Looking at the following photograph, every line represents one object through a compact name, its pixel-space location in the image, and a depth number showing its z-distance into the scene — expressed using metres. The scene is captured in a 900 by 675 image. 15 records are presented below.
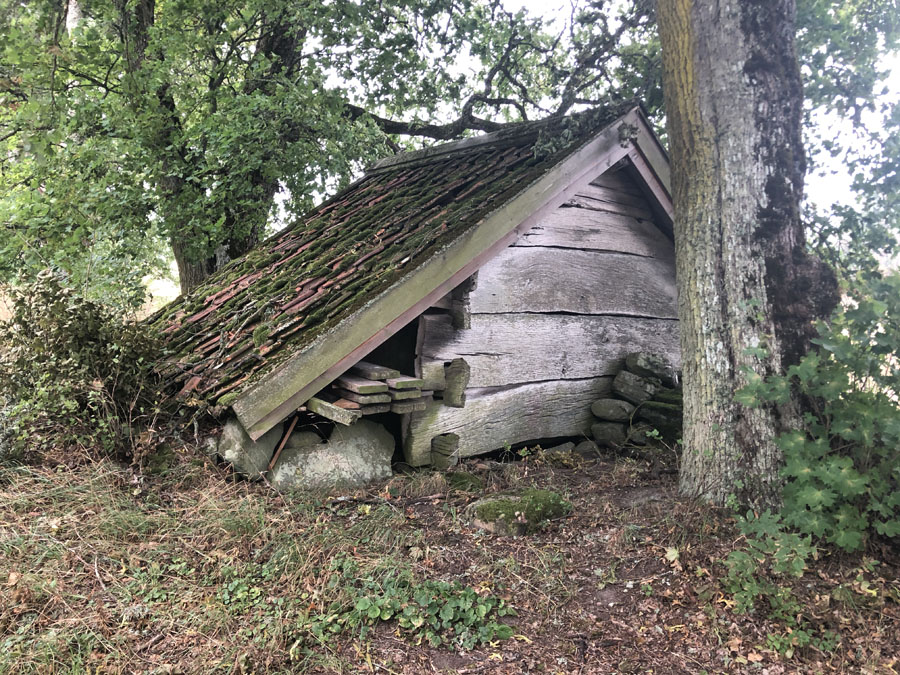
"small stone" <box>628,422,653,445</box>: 5.20
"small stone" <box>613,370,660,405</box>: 5.41
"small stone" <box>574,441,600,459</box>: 5.29
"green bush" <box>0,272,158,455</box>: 3.55
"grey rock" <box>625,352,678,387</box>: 5.49
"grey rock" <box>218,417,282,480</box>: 3.72
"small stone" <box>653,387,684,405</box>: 5.15
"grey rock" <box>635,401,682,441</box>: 4.99
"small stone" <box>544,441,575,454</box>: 5.34
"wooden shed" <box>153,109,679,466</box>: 3.90
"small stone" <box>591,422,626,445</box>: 5.38
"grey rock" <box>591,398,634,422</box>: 5.39
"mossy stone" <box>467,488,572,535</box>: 3.50
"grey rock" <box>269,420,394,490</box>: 3.95
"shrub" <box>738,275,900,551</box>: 2.58
